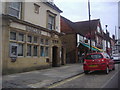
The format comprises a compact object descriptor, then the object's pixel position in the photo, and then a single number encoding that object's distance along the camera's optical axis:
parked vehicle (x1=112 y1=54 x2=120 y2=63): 18.56
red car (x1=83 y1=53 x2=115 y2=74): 8.55
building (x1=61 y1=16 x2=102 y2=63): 19.00
